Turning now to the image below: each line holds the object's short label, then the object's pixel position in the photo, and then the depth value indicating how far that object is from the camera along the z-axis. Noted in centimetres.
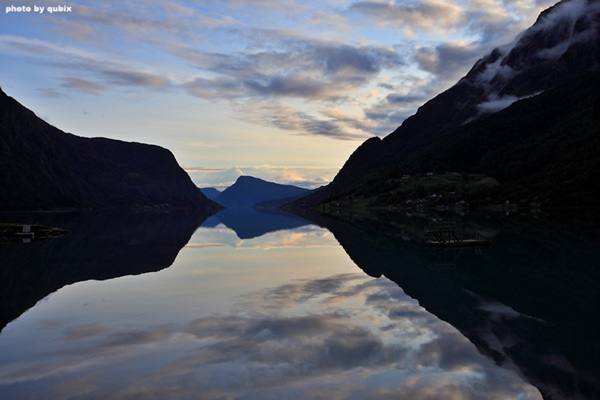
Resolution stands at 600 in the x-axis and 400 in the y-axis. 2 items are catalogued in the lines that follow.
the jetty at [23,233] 8056
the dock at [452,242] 6284
